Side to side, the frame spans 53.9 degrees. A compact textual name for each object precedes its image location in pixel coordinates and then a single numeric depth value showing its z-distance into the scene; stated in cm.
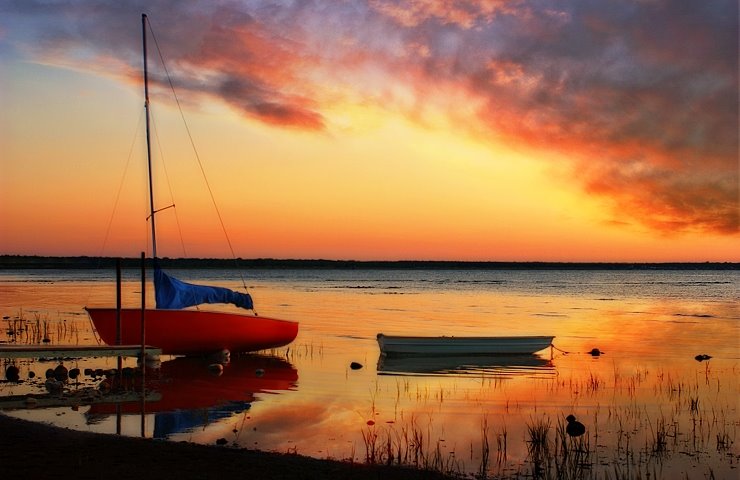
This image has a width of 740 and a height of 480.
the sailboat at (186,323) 2244
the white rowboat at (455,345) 2648
